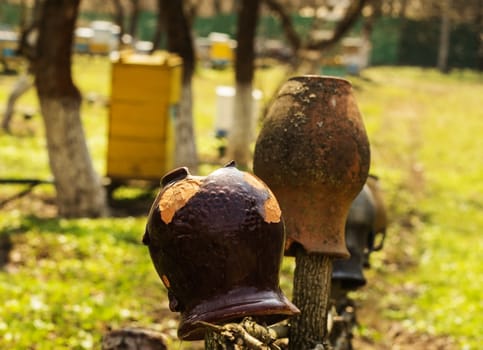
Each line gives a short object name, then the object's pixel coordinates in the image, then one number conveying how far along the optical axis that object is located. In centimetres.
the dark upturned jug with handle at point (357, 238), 397
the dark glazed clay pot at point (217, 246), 245
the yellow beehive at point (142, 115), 1081
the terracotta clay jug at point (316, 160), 312
